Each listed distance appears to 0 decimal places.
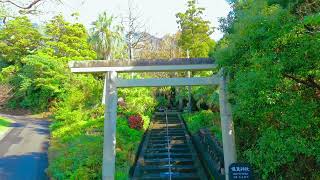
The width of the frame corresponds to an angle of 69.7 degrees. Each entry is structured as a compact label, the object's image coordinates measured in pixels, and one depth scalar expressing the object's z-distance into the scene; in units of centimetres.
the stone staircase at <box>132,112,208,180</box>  900
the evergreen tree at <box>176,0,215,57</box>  2392
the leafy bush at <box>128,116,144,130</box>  1329
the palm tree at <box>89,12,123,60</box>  1860
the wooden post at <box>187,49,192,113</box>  1981
